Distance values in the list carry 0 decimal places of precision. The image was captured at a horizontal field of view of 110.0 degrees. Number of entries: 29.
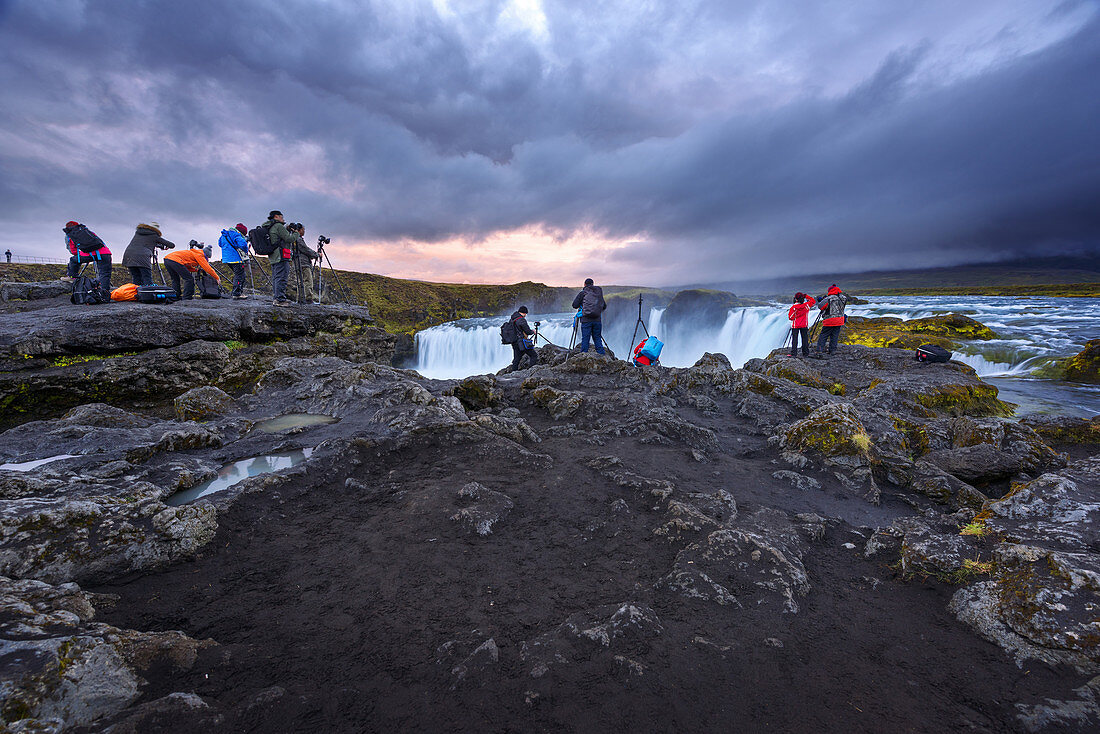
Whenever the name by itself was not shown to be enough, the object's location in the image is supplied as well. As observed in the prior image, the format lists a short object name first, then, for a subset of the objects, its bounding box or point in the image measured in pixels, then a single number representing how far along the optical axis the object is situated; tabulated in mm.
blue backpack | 14125
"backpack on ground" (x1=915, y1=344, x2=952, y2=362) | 14289
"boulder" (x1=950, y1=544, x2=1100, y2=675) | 2697
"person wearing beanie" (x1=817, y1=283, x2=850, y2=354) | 15742
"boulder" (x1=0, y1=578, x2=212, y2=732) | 2029
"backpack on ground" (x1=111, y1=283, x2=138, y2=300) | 11250
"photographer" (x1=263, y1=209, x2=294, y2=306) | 11727
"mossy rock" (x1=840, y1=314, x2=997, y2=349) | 19531
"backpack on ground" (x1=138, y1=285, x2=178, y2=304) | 11086
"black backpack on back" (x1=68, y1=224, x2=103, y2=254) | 11977
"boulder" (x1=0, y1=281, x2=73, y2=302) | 14541
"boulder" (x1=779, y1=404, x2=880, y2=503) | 6070
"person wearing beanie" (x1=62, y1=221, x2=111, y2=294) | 11984
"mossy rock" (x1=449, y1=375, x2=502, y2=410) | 9719
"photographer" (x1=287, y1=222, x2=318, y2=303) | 13086
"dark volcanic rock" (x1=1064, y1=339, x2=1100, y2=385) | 17125
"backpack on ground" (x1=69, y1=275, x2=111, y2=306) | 10625
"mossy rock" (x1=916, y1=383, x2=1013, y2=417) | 10617
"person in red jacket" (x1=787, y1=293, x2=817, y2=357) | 15992
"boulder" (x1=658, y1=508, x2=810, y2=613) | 3408
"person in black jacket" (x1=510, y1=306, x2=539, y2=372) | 14141
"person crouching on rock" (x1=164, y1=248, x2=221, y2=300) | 12438
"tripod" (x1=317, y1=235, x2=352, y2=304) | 16094
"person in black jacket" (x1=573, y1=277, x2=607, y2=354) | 14402
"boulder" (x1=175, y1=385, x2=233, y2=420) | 7410
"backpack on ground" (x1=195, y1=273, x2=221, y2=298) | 13320
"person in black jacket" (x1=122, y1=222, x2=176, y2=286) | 11664
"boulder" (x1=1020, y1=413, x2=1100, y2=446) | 8505
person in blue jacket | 14841
